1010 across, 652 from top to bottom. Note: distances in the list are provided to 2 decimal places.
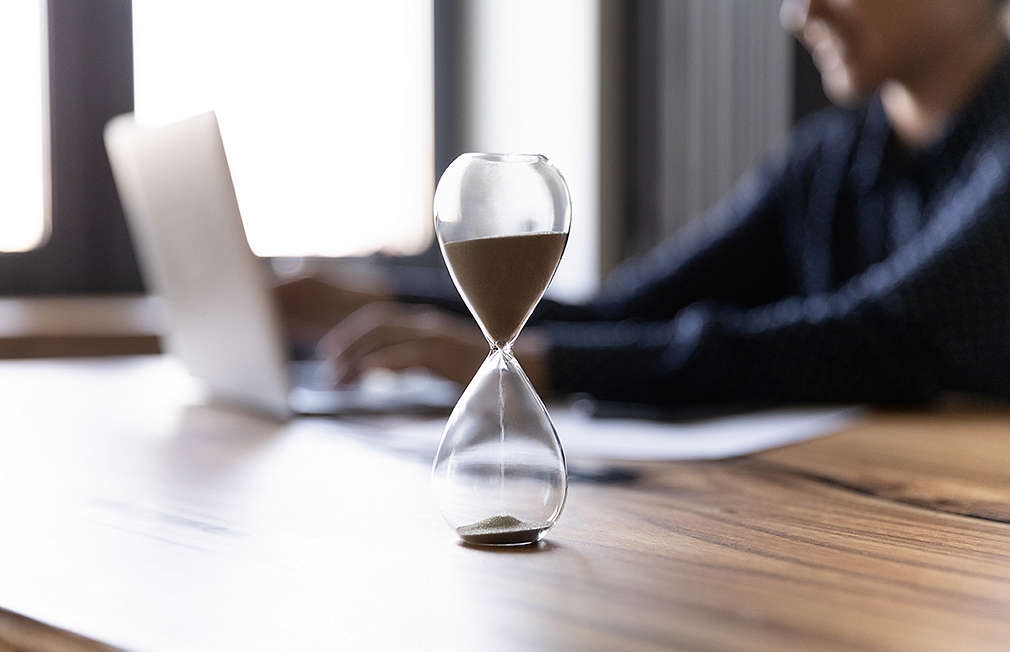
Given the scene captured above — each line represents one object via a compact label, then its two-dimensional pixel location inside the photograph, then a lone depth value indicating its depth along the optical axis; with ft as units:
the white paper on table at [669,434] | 2.38
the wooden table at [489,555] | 1.13
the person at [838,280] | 3.37
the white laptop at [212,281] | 2.85
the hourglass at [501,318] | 1.51
